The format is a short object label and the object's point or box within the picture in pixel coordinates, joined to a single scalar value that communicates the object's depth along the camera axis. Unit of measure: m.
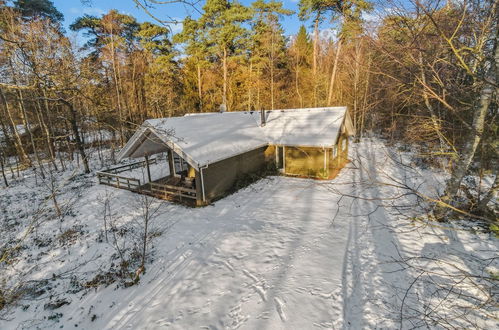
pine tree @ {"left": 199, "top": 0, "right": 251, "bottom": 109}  24.69
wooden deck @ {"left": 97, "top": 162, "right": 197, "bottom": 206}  12.06
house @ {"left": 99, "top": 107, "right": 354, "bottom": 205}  11.71
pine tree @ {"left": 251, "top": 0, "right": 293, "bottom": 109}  24.95
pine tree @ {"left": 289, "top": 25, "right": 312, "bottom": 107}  28.72
